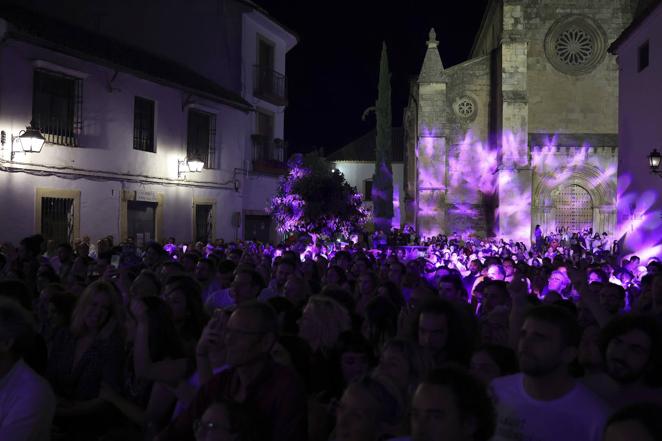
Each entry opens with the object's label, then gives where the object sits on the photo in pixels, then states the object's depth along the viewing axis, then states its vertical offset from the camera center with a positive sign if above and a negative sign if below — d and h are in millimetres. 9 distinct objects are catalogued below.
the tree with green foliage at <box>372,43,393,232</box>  38562 +3956
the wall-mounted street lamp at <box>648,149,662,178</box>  15680 +1644
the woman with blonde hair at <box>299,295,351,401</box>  4559 -803
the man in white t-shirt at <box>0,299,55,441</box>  3268 -849
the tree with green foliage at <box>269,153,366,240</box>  22297 +553
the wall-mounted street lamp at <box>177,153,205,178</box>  20469 +1691
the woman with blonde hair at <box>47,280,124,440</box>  4754 -1025
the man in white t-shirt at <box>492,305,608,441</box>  3160 -793
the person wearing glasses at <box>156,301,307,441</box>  3193 -783
